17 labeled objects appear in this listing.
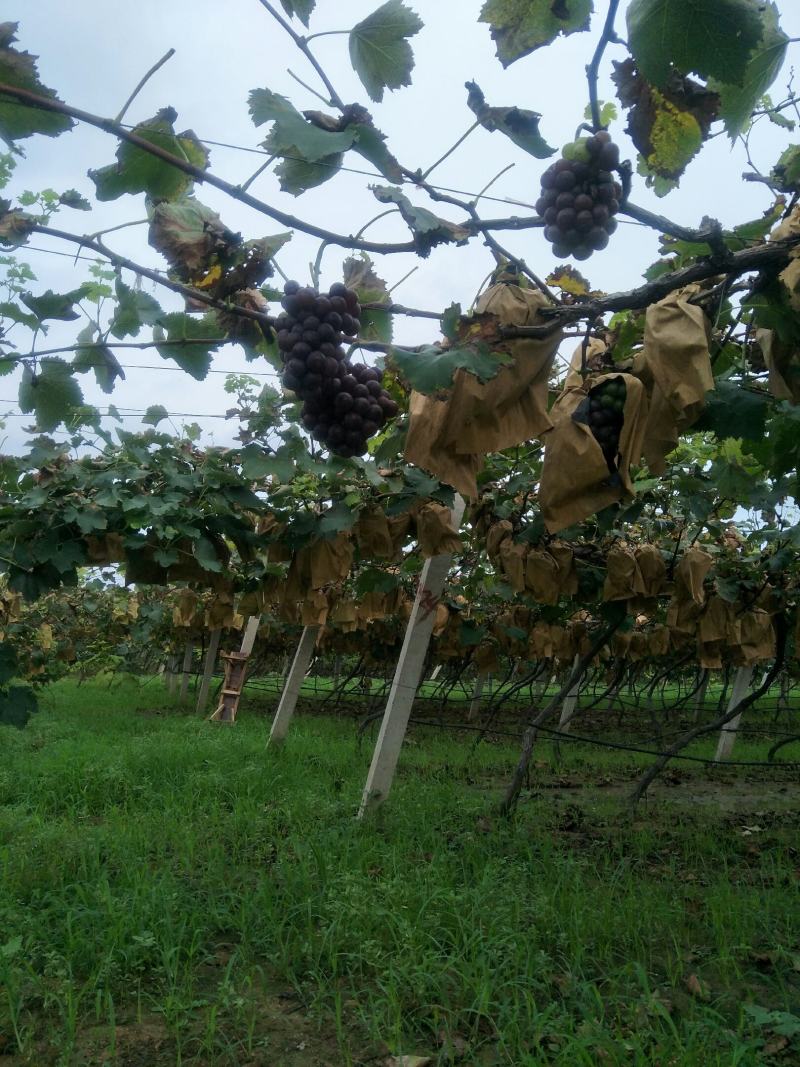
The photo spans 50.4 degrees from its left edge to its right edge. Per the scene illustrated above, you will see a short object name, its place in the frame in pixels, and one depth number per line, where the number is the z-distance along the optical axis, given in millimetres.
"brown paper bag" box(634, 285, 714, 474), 1418
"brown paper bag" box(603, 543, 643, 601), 5078
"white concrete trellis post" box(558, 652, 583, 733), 9133
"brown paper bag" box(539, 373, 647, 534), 1474
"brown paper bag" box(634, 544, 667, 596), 5094
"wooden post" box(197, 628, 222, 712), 12584
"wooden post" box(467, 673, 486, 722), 13503
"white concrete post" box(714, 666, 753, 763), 9820
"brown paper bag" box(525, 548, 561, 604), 4855
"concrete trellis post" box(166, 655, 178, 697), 16938
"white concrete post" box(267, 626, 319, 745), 7535
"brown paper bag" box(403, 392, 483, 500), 1528
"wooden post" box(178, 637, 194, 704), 14692
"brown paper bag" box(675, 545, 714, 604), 4781
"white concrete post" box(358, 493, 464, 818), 4535
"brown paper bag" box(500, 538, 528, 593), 4699
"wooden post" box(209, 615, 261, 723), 10680
